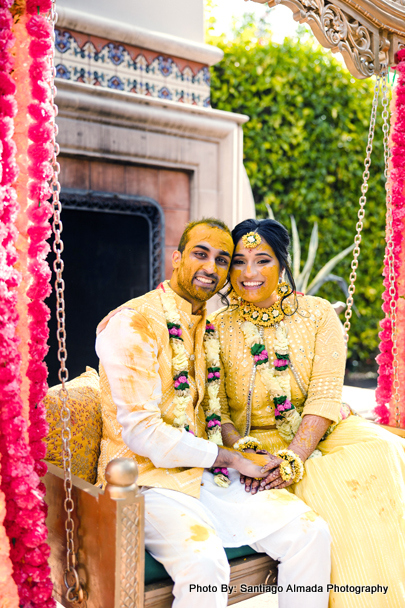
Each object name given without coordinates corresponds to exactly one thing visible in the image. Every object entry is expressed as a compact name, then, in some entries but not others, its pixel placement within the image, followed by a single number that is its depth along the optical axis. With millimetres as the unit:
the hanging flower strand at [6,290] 2146
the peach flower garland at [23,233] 2293
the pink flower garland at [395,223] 3777
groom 2424
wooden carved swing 2125
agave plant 7613
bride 2688
